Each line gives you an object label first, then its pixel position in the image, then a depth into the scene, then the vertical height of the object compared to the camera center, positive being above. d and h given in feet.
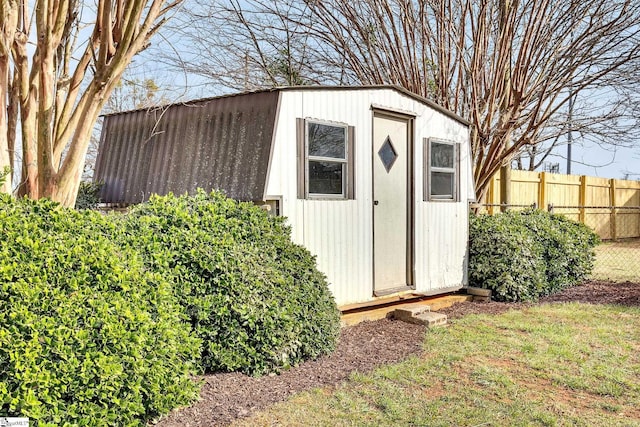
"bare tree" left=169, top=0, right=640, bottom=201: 27.71 +8.69
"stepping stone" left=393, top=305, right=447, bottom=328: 18.54 -4.19
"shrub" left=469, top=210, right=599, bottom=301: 23.35 -2.60
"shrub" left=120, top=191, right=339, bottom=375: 11.89 -1.91
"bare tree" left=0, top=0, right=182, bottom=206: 13.20 +3.31
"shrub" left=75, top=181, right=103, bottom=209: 21.21 +0.41
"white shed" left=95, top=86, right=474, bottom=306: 16.39 +1.26
